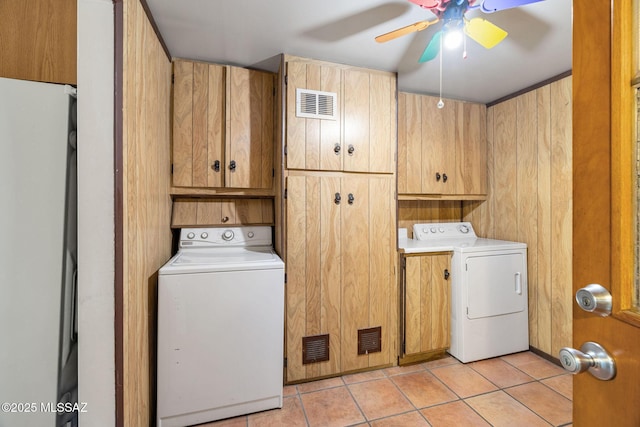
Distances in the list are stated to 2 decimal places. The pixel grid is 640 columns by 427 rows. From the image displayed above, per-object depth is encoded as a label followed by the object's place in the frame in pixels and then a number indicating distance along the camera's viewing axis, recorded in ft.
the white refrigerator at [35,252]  3.63
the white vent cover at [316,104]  6.64
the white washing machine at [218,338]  5.33
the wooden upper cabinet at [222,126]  6.71
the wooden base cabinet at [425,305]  7.48
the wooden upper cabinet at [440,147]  8.54
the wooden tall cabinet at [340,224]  6.62
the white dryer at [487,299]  7.62
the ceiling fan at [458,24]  4.25
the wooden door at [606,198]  1.79
